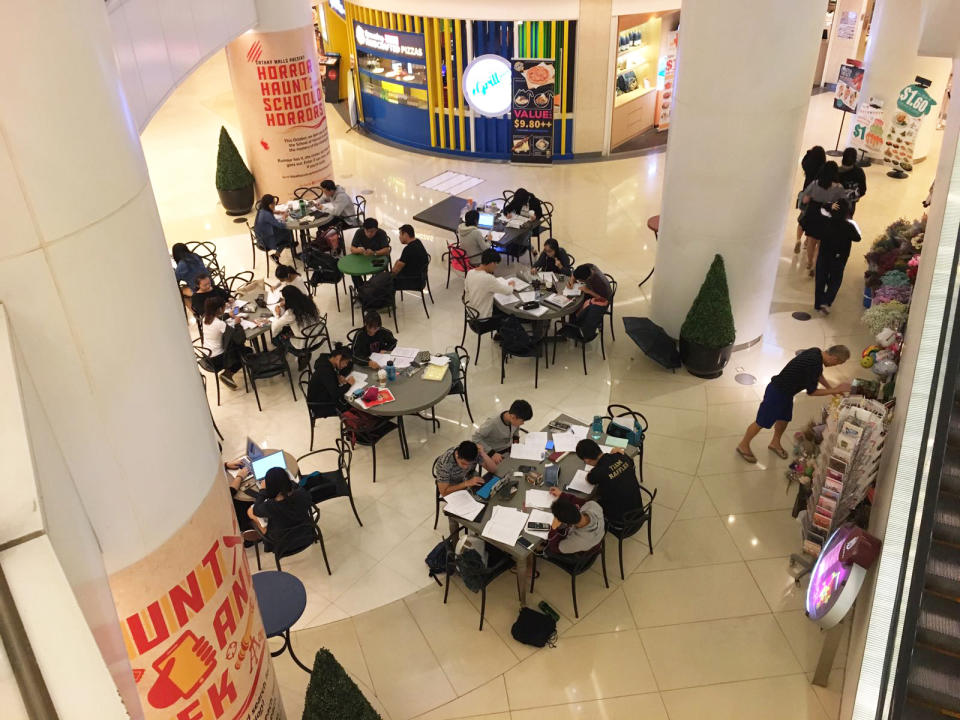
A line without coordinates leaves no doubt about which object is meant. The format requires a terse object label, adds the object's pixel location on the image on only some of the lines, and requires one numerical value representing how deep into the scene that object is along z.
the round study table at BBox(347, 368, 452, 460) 7.40
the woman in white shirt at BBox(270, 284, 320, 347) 8.68
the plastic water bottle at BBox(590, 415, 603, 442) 7.02
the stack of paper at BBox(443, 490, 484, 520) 6.27
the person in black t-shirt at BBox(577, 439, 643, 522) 6.23
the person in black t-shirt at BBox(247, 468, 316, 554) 6.21
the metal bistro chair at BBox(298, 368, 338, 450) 7.75
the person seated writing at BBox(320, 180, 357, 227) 11.20
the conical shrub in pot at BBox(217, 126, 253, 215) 12.84
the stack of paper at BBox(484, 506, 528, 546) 6.05
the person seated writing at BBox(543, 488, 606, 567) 5.92
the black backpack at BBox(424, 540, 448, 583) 6.68
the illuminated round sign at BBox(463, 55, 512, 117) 14.19
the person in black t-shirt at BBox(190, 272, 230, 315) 8.89
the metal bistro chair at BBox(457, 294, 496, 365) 8.95
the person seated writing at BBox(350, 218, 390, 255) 10.10
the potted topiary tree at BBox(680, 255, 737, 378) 8.48
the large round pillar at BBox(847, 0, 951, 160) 13.02
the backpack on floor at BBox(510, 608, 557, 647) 6.12
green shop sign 13.42
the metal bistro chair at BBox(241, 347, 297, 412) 8.48
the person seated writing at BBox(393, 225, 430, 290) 9.77
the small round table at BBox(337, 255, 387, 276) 9.88
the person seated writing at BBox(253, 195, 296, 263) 10.66
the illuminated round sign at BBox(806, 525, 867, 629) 4.92
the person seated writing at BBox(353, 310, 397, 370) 8.18
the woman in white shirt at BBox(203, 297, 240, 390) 8.35
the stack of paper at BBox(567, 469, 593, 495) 6.46
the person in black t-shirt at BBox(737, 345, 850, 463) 7.27
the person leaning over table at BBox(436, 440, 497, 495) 6.50
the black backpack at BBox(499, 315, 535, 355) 8.59
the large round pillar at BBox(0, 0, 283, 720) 2.69
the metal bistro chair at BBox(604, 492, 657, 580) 6.35
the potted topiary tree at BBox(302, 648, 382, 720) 4.76
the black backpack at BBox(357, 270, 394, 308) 9.52
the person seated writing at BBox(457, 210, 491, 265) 10.27
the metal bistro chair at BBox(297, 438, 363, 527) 6.91
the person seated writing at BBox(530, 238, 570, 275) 9.57
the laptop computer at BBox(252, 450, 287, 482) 6.75
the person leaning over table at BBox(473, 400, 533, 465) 7.09
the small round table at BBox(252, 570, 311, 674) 5.56
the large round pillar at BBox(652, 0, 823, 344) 7.54
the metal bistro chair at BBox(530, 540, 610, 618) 6.17
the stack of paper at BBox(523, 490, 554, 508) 6.33
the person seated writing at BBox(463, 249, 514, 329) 9.04
